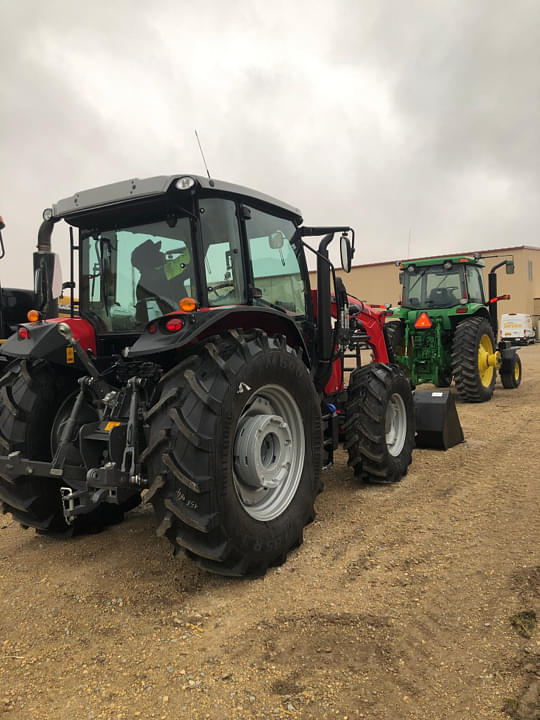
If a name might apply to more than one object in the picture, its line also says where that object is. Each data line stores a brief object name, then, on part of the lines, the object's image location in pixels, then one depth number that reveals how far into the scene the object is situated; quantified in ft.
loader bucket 19.15
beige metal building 93.45
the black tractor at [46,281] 12.13
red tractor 9.25
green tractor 30.14
